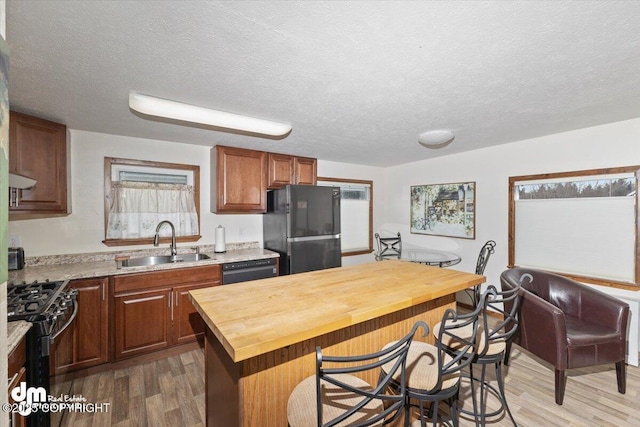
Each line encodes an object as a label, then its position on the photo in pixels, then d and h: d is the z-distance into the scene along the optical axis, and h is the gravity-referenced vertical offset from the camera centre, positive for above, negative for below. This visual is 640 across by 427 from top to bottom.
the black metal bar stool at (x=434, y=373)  1.21 -0.83
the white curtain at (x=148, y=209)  2.92 +0.05
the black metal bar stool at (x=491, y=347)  1.45 -0.85
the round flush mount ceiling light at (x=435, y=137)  2.74 +0.84
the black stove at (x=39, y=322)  1.39 -0.63
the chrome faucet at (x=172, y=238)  3.01 -0.29
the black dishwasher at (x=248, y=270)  2.96 -0.69
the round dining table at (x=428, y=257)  3.46 -0.66
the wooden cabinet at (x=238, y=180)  3.25 +0.43
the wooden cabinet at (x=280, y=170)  3.64 +0.62
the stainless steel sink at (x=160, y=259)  3.00 -0.56
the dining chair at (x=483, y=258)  3.31 -0.62
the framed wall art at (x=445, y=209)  3.87 +0.04
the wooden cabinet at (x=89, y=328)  2.26 -1.03
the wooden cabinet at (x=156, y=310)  2.46 -0.98
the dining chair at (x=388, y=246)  4.58 -0.64
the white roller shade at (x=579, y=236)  2.60 -0.28
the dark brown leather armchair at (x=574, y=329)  2.02 -1.00
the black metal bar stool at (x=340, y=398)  0.86 -0.80
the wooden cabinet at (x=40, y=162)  2.12 +0.46
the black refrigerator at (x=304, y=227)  3.31 -0.20
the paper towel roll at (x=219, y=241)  3.38 -0.37
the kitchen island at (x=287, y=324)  1.11 -0.50
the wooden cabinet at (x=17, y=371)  1.16 -0.76
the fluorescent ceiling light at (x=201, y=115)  1.97 +0.84
